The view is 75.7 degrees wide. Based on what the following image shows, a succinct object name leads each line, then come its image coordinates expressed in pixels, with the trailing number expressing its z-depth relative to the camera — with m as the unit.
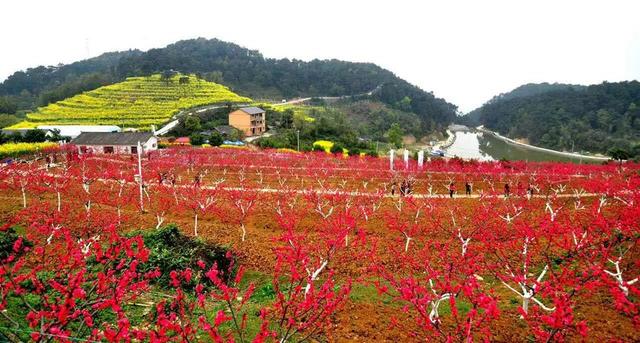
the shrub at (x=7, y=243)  13.48
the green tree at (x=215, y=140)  51.28
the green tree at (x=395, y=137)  72.31
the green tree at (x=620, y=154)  38.19
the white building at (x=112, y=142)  44.22
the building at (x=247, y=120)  67.31
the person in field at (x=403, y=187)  23.83
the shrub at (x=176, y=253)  12.57
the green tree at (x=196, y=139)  52.41
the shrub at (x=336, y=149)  50.81
